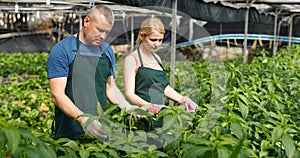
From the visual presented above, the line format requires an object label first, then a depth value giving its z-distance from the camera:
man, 2.72
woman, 2.75
